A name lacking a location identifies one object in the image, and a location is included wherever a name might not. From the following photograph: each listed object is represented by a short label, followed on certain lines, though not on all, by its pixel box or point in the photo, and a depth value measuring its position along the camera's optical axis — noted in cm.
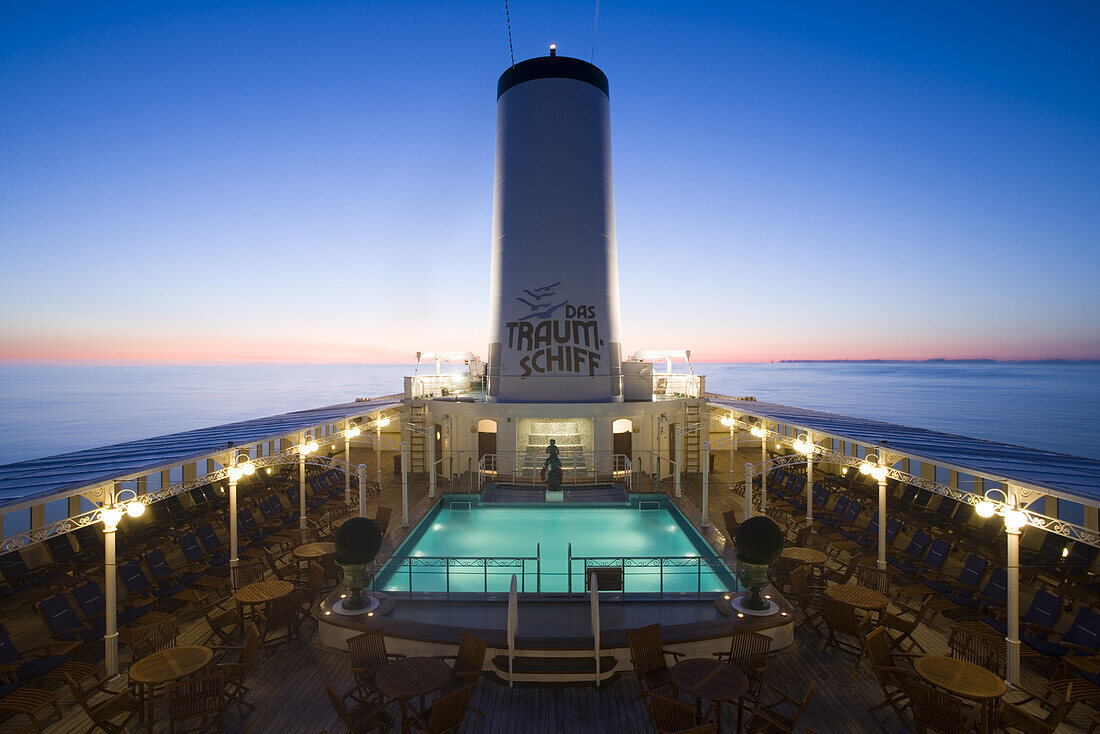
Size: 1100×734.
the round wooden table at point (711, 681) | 540
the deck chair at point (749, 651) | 648
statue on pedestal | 1539
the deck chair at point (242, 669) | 607
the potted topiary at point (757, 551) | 730
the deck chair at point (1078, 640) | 656
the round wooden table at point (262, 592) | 766
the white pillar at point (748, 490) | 1098
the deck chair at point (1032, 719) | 502
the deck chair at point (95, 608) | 761
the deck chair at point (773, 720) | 537
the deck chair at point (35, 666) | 613
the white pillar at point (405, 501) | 1188
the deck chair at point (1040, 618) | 710
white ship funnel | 1903
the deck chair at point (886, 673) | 580
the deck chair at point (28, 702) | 541
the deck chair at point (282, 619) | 731
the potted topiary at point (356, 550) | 746
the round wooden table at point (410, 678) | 549
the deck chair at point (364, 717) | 521
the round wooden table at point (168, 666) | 555
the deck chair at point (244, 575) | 878
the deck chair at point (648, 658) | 629
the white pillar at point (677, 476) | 1338
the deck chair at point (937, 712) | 523
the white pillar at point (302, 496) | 1204
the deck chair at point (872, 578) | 868
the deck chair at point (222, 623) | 726
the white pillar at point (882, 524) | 916
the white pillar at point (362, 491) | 1077
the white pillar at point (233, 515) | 944
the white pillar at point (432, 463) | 1491
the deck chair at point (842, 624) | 715
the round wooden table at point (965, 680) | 529
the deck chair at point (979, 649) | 657
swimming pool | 878
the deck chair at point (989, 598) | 795
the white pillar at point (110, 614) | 656
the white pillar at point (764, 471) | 1244
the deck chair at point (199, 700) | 556
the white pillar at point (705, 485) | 1184
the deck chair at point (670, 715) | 536
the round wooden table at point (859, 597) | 734
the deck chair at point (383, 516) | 1205
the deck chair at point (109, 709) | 538
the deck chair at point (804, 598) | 793
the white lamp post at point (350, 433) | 1281
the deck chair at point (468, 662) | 612
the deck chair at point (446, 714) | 526
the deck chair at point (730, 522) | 1105
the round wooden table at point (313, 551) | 962
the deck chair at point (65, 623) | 708
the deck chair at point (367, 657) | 619
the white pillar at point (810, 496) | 1192
